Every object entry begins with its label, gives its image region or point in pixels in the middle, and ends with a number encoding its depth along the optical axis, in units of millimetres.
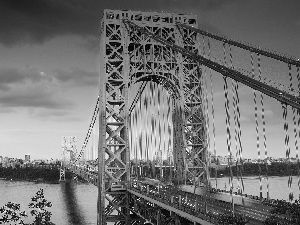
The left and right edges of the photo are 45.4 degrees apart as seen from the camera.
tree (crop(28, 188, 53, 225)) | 31950
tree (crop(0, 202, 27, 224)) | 30444
